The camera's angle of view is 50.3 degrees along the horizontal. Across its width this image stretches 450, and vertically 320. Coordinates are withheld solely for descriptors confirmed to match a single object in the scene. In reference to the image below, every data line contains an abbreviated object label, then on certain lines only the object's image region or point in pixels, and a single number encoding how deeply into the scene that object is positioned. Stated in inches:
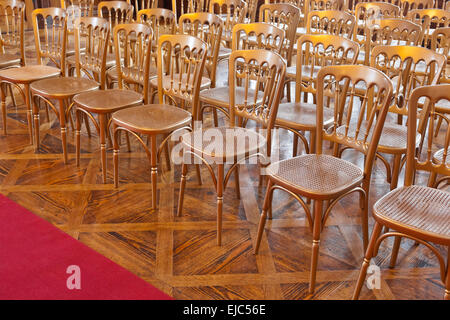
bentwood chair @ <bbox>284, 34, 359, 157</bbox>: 107.7
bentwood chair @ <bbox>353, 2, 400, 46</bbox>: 160.7
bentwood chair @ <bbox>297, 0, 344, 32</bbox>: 184.0
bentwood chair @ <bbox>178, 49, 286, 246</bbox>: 92.7
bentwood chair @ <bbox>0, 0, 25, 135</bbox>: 156.0
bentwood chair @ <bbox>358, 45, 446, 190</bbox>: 96.2
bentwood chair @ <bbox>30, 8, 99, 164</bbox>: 125.4
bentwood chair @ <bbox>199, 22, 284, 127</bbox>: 122.0
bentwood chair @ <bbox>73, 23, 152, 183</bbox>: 117.0
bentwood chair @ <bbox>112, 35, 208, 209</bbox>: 106.0
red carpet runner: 80.1
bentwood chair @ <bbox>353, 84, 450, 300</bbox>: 68.2
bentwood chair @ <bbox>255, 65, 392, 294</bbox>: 79.7
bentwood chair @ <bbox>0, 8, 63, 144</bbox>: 138.0
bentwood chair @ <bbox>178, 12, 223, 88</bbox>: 141.6
